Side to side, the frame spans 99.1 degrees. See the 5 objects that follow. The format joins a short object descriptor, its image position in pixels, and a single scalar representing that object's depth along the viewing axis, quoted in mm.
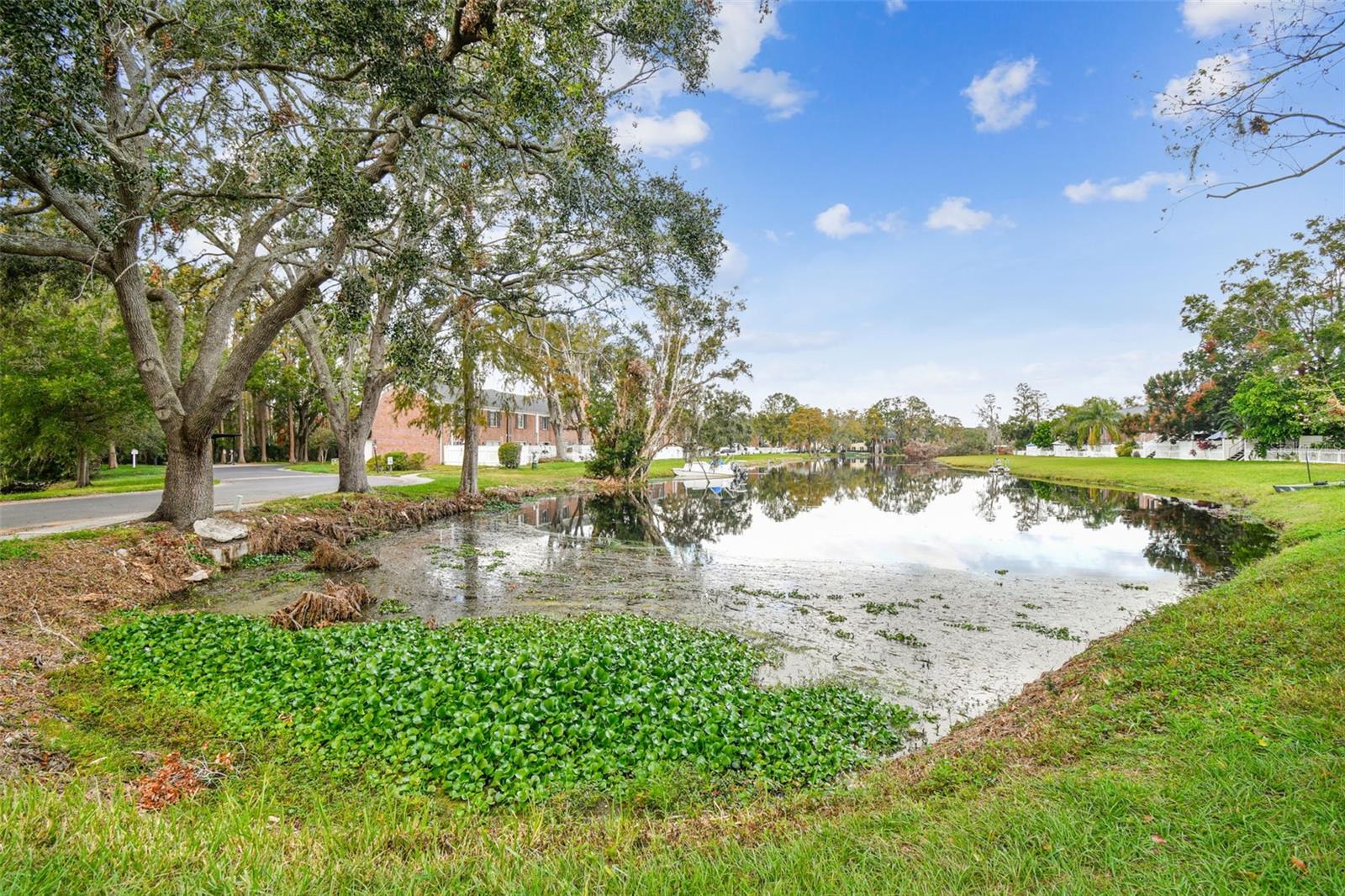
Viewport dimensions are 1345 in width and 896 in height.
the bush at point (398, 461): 39562
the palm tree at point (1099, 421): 71688
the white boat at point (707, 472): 41312
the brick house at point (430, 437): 46178
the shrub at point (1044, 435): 84938
